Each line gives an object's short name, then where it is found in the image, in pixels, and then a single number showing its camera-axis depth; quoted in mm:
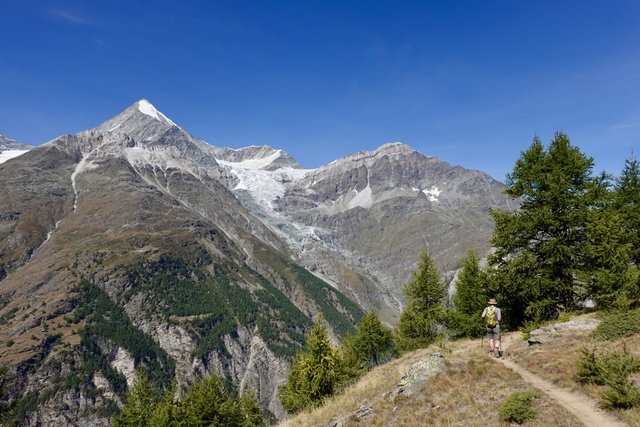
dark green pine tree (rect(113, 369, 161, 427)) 48406
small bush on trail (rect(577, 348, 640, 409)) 13078
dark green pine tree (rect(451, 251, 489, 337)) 38406
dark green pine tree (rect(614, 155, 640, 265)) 33906
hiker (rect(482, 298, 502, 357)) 21812
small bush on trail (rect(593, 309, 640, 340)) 19195
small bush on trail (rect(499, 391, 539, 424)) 13719
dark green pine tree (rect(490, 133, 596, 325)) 27578
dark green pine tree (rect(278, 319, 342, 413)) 38466
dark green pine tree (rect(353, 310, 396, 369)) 60562
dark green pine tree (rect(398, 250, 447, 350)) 46812
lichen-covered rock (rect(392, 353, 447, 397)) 18594
